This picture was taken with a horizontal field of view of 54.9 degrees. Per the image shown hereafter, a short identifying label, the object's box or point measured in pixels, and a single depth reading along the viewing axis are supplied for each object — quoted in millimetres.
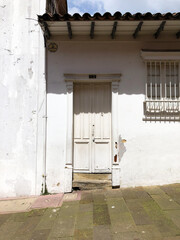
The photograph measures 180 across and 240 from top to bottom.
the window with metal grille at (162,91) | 4727
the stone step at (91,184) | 4594
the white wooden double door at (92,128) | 4840
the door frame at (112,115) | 4574
